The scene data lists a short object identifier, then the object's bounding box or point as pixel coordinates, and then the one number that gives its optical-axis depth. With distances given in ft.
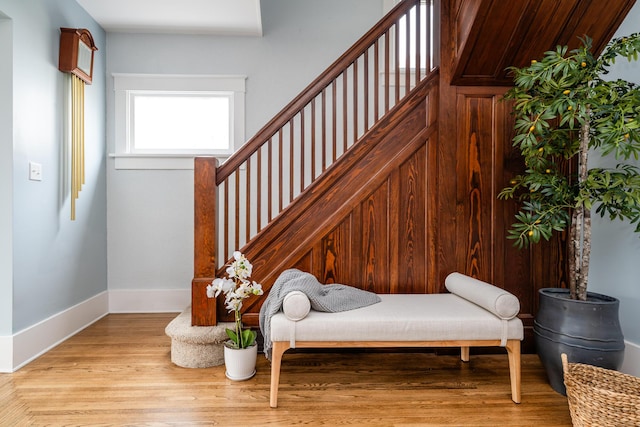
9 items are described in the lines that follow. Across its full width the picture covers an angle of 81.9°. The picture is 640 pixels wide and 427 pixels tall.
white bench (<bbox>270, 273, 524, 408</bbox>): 6.14
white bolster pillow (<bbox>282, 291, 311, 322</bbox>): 6.12
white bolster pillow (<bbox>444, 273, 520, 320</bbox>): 6.14
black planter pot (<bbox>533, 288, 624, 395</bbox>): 6.08
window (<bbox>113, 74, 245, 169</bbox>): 11.36
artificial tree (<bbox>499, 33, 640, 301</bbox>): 5.81
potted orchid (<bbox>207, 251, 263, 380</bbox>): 6.89
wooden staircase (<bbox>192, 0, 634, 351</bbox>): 8.21
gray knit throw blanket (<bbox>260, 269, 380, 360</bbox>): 6.45
